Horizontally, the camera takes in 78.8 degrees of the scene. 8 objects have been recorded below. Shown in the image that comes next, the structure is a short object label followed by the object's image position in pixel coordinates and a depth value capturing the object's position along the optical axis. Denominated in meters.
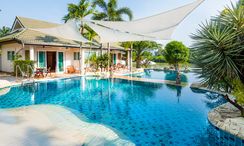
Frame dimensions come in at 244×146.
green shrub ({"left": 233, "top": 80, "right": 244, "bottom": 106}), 4.44
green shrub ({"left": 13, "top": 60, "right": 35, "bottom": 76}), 11.41
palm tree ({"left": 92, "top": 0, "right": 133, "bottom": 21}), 15.13
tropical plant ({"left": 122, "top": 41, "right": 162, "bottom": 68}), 23.00
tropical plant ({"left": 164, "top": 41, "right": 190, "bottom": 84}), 18.20
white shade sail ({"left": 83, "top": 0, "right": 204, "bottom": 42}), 5.25
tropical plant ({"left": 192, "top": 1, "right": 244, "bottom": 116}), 4.25
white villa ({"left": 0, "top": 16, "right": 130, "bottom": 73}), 12.60
